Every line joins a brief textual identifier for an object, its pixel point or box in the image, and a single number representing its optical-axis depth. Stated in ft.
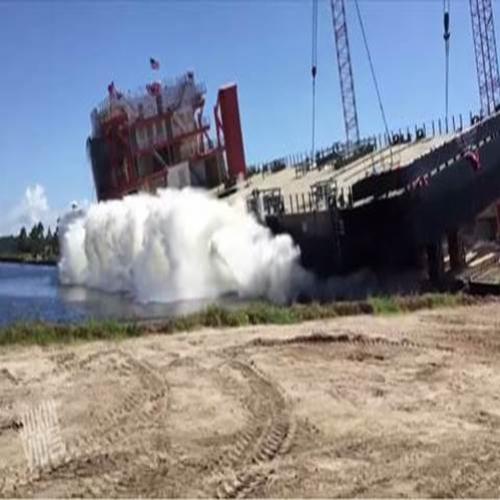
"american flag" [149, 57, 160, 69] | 202.69
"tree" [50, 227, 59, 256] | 406.13
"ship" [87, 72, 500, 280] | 94.07
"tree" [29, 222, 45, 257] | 460.14
